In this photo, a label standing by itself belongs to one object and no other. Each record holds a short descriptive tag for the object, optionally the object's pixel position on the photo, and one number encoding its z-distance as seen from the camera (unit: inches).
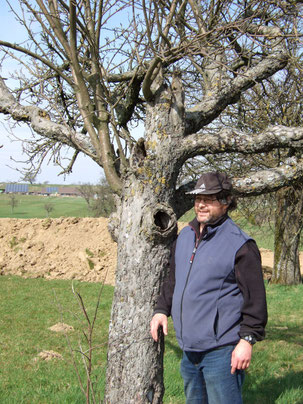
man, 92.5
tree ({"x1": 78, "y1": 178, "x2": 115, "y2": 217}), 1112.2
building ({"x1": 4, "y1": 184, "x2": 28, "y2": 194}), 2469.9
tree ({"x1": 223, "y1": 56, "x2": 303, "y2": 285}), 321.4
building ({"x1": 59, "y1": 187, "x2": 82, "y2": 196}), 3203.7
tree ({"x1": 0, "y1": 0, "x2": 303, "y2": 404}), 119.4
